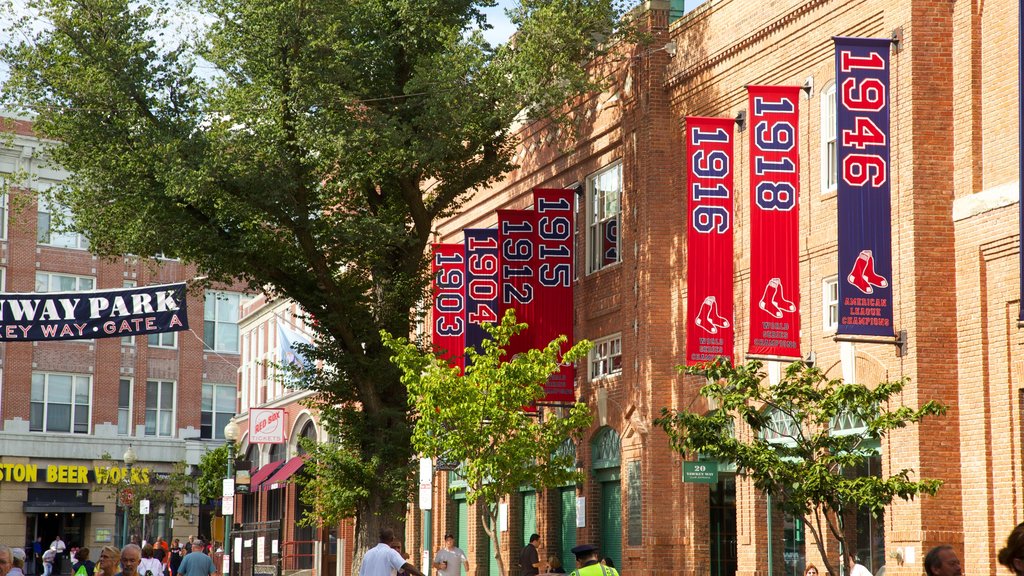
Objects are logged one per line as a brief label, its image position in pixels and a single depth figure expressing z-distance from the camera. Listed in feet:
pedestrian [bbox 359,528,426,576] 58.18
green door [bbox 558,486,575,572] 105.29
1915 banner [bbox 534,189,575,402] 102.22
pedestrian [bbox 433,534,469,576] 86.84
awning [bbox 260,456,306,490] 167.12
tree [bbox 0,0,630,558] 88.22
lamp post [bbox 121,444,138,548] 163.43
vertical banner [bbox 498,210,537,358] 102.01
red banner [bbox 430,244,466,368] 107.04
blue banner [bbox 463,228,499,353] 101.76
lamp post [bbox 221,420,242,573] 123.19
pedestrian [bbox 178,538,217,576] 71.87
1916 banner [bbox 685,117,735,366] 80.53
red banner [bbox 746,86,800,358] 73.67
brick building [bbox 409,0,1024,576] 64.59
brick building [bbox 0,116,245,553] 202.59
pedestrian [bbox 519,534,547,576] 89.40
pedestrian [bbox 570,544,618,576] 41.01
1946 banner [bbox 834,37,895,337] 66.44
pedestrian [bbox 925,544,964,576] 25.85
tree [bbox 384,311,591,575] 82.43
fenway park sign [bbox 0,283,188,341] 103.96
